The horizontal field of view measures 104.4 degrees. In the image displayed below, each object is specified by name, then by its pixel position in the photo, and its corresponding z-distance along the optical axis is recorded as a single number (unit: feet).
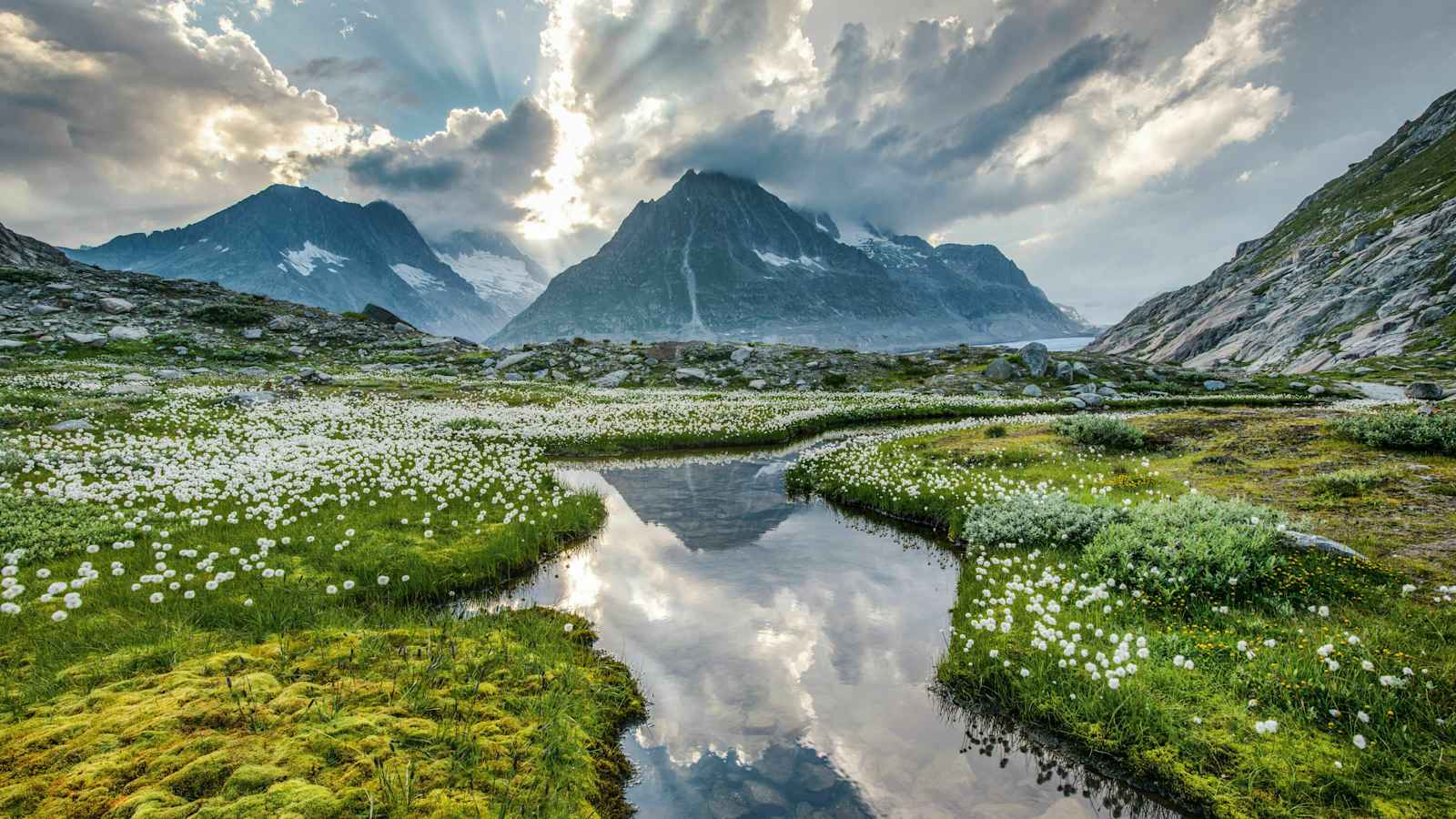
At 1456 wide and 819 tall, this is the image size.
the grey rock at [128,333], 168.10
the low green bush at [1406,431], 50.11
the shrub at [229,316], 207.41
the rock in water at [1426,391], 124.36
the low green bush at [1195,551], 29.01
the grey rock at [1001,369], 178.60
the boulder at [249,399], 90.17
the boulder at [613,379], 189.06
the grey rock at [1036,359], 182.91
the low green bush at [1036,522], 38.83
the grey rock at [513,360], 201.98
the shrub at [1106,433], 69.26
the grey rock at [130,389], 90.12
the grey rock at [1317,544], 30.25
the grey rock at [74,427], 59.88
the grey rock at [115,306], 193.98
